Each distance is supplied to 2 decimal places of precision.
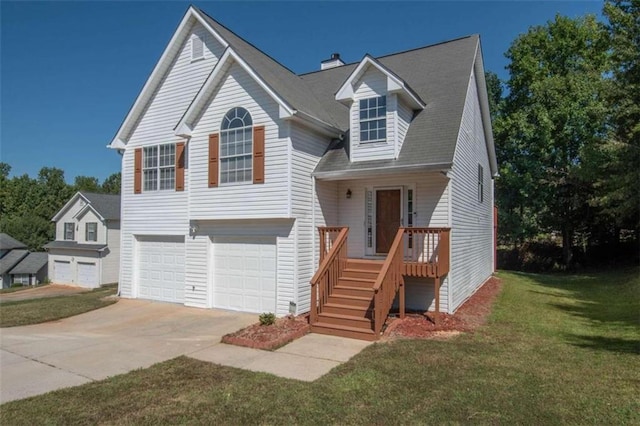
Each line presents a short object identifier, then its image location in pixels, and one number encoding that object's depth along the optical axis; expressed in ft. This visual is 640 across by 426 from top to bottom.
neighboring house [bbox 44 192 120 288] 80.43
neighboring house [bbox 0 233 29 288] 111.55
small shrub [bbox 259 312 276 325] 29.55
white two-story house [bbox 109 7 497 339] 32.63
